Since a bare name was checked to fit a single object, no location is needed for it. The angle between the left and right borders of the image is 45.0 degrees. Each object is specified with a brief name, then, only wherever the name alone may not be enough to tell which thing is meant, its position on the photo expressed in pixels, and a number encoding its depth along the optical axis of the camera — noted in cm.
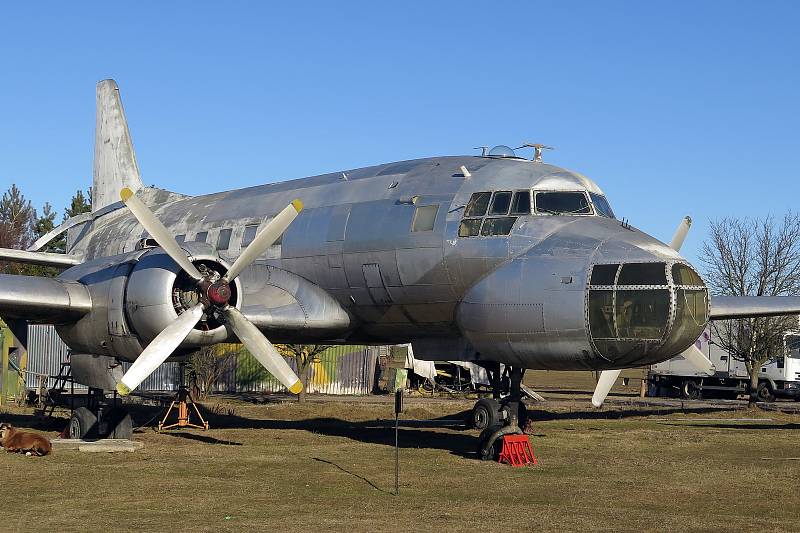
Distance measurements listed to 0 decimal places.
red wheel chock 1575
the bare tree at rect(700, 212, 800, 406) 3281
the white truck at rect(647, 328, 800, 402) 3834
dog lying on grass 1608
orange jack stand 2119
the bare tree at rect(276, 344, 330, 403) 3496
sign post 1428
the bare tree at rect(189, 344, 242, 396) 3881
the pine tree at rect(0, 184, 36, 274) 7406
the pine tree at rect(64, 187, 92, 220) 6412
